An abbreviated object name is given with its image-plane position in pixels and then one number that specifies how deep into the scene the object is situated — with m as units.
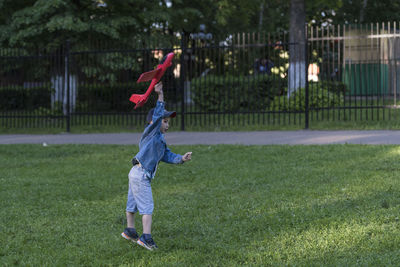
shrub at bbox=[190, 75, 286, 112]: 18.32
